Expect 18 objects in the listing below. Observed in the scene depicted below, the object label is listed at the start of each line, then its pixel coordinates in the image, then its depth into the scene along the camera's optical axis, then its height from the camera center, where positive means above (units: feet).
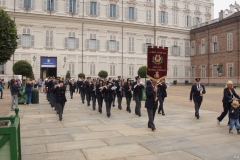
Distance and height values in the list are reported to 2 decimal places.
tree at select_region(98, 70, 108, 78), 114.96 +1.77
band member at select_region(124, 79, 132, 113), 41.16 -2.38
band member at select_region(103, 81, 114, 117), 36.14 -2.47
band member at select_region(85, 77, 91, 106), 49.78 -2.67
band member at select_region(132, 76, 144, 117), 36.91 -2.32
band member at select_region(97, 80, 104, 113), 37.93 -2.73
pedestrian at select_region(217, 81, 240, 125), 26.94 -2.08
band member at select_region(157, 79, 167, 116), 37.60 -2.36
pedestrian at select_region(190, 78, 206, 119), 33.22 -2.18
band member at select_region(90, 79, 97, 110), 43.29 -3.24
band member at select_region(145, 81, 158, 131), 26.48 -2.54
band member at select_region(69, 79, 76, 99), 64.08 -2.19
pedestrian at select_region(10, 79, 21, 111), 42.42 -2.29
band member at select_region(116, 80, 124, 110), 44.74 -2.93
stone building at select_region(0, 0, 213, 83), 113.70 +23.84
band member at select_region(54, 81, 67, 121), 32.68 -2.46
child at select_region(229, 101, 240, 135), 24.41 -3.82
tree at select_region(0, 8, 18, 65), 27.94 +5.08
